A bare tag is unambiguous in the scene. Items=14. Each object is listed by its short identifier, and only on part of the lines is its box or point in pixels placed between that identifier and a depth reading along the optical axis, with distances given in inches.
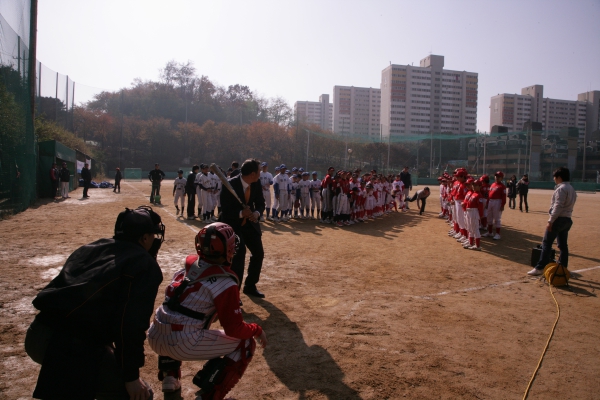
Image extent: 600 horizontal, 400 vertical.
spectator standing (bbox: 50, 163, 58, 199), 794.8
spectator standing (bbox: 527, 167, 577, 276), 284.0
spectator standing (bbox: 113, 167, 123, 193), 1072.6
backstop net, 504.7
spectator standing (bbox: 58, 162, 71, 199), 817.4
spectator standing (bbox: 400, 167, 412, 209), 810.2
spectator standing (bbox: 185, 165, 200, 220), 592.7
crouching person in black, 79.8
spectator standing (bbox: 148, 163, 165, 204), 754.2
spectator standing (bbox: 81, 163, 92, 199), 902.9
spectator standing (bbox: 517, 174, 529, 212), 800.9
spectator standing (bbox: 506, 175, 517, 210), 855.7
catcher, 101.6
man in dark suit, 211.6
